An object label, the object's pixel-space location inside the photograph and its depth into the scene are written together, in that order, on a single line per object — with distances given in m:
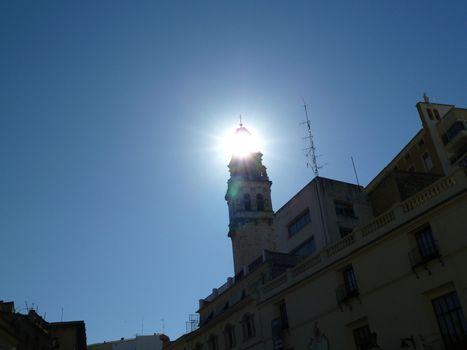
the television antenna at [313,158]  41.45
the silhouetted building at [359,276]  22.75
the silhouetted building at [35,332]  28.81
